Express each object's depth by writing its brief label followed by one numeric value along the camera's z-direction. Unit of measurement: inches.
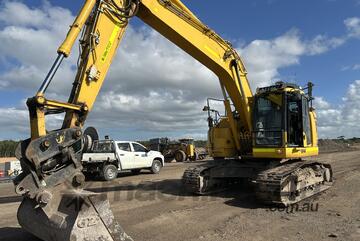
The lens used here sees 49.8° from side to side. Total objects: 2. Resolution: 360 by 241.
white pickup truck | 692.1
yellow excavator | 244.1
